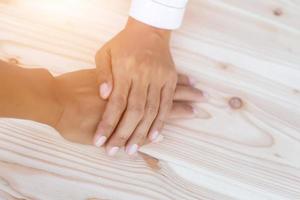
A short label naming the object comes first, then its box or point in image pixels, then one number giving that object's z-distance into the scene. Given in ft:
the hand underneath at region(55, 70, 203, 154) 2.59
